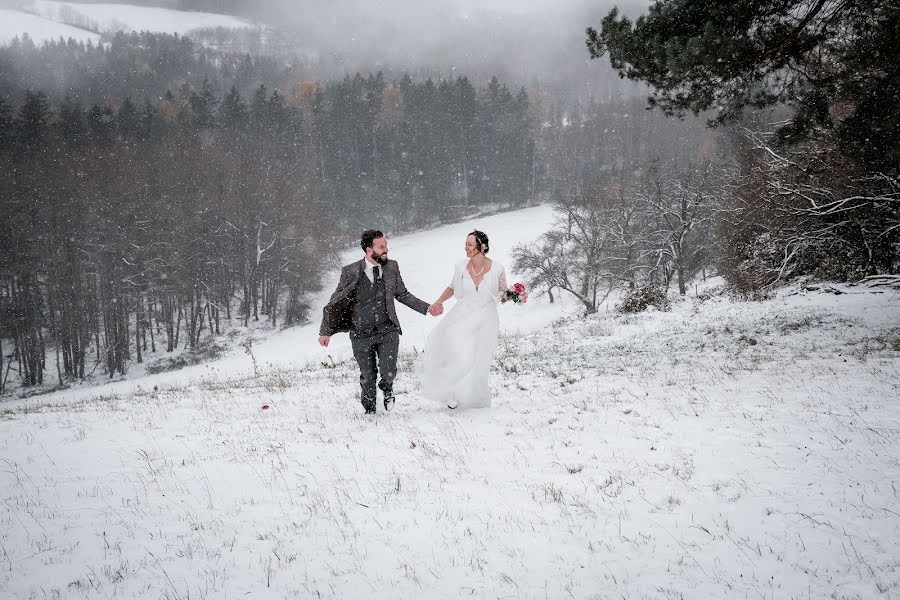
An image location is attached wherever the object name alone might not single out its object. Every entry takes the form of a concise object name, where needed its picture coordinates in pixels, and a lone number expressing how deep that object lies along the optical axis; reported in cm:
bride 636
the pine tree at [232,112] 5550
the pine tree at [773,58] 673
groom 629
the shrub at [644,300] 1859
